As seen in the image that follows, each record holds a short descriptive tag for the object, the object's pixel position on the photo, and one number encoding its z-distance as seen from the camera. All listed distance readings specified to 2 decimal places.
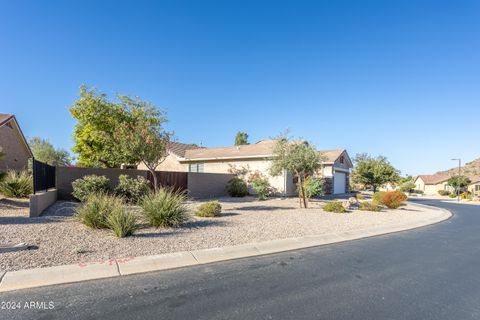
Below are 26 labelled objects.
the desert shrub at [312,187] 18.56
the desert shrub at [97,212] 7.93
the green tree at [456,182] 50.91
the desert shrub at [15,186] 13.04
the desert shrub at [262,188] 18.27
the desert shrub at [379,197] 18.19
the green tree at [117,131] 11.86
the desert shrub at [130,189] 13.89
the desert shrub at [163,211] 8.52
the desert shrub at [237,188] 21.58
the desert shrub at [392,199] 17.52
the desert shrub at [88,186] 12.40
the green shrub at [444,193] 51.22
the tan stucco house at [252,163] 22.52
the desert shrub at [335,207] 14.15
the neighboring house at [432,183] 57.38
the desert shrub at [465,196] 38.36
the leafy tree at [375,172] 34.03
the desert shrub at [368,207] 15.72
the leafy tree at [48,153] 37.52
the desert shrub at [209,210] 10.99
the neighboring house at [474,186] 53.74
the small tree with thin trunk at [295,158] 14.57
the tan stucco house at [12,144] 19.88
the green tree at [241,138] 51.13
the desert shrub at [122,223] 7.21
